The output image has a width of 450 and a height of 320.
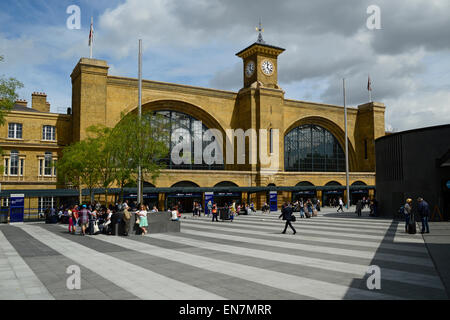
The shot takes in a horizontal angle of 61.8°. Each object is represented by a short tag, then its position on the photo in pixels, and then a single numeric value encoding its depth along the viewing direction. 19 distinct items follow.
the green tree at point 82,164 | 27.97
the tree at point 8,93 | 18.06
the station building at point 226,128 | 37.81
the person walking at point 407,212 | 16.78
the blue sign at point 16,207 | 26.14
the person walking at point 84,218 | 17.47
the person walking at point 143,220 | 17.50
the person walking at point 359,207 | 28.59
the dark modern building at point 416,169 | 23.50
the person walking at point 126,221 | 17.28
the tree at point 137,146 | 24.16
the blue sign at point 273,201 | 40.19
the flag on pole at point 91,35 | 33.54
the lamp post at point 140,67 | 22.64
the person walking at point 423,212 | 16.39
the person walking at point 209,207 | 34.39
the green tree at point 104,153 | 26.44
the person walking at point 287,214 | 16.67
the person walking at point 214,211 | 26.70
